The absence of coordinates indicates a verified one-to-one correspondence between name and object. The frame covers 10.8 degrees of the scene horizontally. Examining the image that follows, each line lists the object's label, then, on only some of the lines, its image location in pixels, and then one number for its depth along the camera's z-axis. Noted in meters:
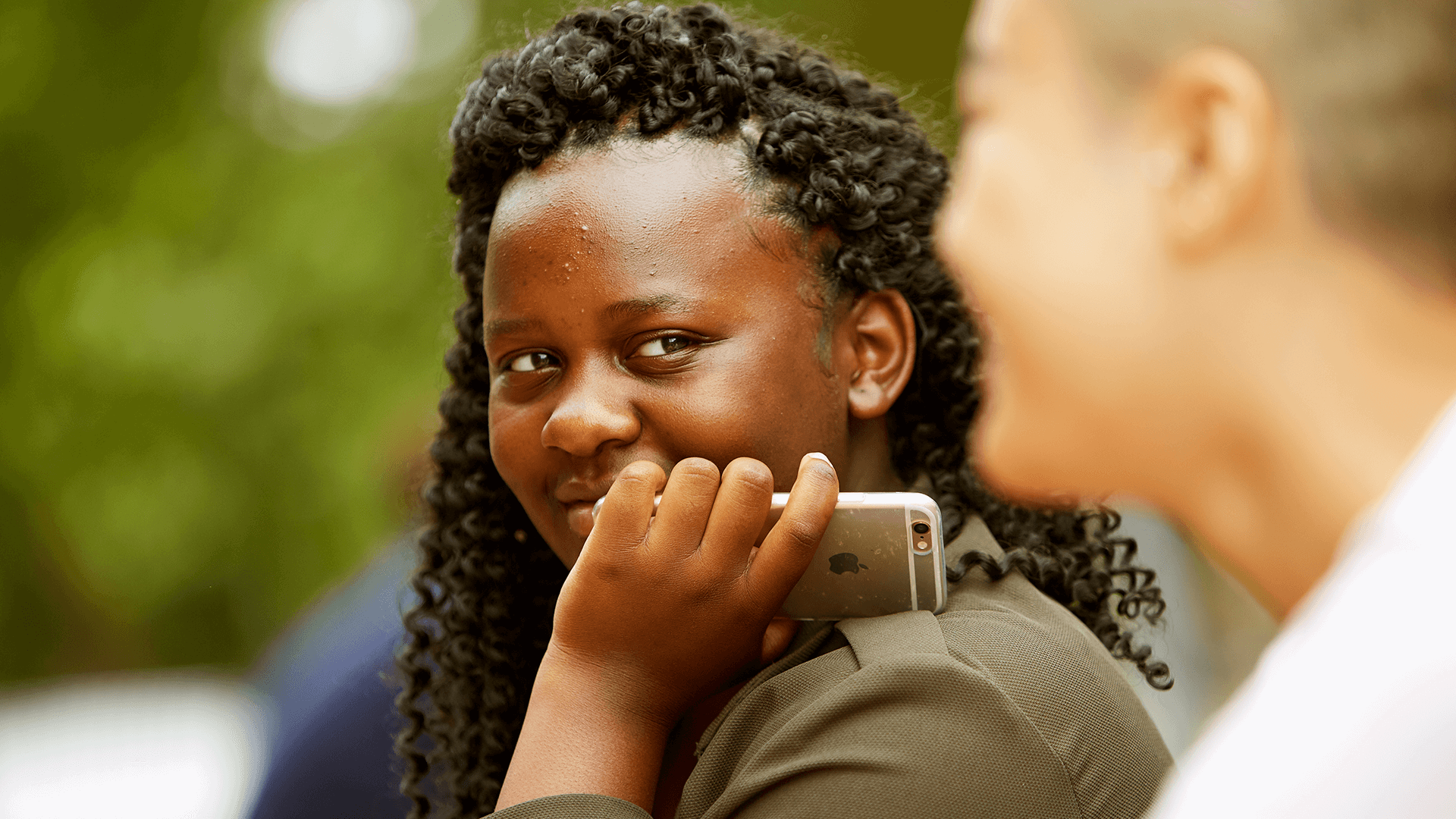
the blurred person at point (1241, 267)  2.74
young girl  3.13
